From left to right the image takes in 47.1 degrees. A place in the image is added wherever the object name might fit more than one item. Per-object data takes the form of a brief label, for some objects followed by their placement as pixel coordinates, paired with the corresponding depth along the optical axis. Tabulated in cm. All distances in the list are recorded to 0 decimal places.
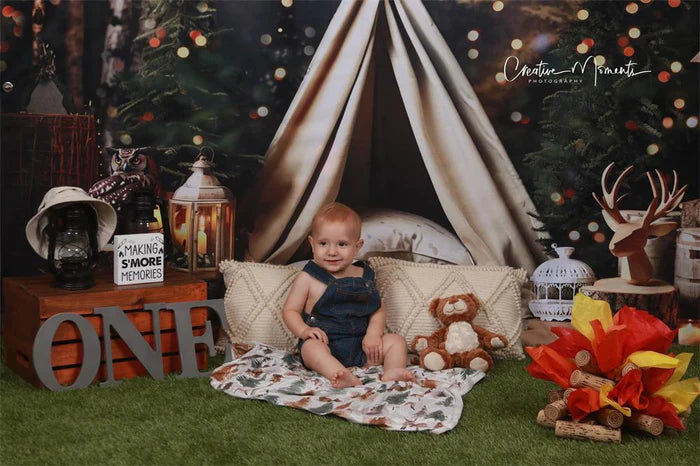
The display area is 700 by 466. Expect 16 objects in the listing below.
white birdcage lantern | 348
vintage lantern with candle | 324
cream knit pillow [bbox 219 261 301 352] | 300
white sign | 274
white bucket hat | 262
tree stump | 343
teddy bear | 280
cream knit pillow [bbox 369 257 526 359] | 300
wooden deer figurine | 344
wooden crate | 257
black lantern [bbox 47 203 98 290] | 267
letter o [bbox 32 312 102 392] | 248
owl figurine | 321
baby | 276
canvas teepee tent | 340
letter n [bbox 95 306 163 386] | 260
